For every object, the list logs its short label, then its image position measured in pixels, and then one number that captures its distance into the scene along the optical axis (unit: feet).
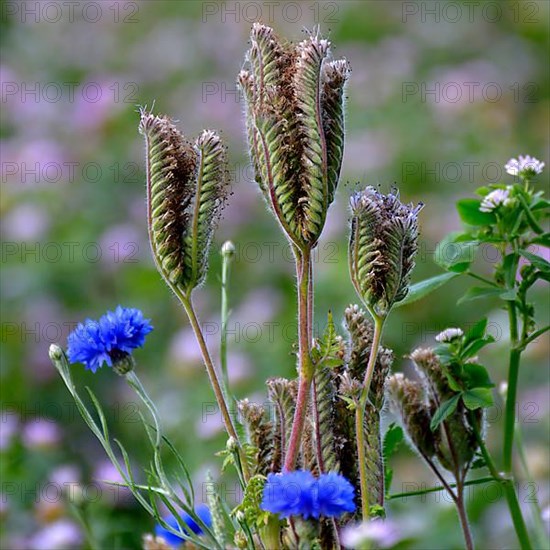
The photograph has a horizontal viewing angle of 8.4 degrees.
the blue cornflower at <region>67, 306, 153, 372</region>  4.28
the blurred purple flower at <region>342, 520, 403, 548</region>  4.03
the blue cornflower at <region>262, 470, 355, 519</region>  4.06
